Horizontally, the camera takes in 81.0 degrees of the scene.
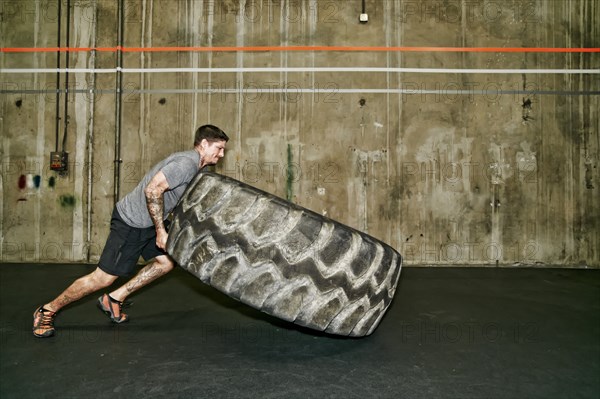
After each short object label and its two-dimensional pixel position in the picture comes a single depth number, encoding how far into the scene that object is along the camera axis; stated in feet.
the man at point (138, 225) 6.38
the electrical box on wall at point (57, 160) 12.41
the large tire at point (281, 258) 5.43
